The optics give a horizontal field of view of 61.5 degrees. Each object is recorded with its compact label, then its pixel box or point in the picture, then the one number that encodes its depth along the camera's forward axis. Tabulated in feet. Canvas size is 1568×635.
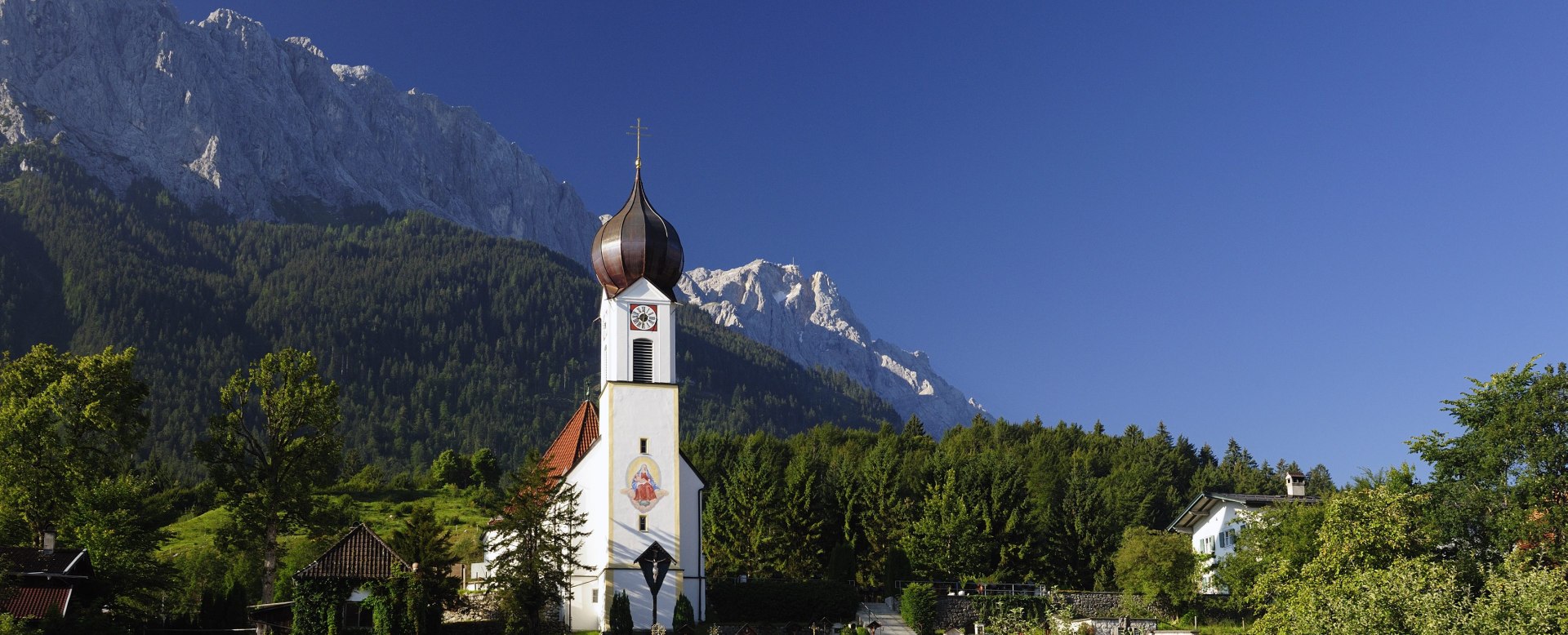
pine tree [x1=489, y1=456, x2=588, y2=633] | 153.28
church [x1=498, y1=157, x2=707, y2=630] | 172.24
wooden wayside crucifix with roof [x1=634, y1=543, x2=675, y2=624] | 170.71
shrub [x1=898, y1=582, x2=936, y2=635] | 179.42
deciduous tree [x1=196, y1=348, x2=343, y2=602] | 171.22
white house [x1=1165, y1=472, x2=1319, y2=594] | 223.10
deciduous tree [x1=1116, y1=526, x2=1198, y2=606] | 189.57
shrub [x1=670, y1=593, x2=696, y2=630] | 170.50
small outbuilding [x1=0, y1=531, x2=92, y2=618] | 137.08
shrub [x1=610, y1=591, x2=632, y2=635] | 163.73
